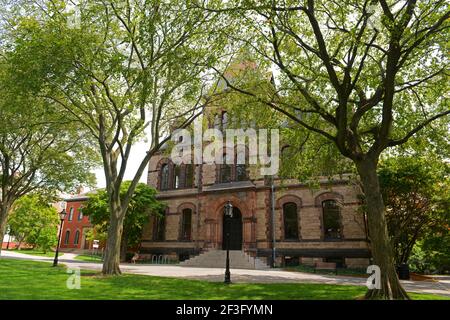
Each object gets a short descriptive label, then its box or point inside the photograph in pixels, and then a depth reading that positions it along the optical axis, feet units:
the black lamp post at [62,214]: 63.15
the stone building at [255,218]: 67.77
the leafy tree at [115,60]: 35.94
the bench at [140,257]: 87.65
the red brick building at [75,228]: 141.18
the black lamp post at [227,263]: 39.86
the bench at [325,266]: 64.69
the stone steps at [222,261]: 69.17
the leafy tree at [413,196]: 54.85
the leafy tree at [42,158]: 64.28
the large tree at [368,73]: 28.22
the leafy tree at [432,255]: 75.31
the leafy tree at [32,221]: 143.33
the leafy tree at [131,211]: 82.55
